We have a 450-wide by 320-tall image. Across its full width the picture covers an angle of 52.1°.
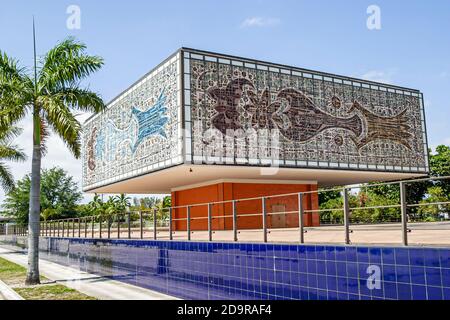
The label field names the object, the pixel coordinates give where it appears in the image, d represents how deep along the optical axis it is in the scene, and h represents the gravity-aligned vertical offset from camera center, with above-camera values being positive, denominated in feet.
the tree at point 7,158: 93.19 +12.07
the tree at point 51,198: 184.03 +7.82
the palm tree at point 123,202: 227.34 +5.76
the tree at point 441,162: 151.48 +14.65
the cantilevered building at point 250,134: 78.38 +14.64
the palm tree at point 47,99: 54.34 +14.09
